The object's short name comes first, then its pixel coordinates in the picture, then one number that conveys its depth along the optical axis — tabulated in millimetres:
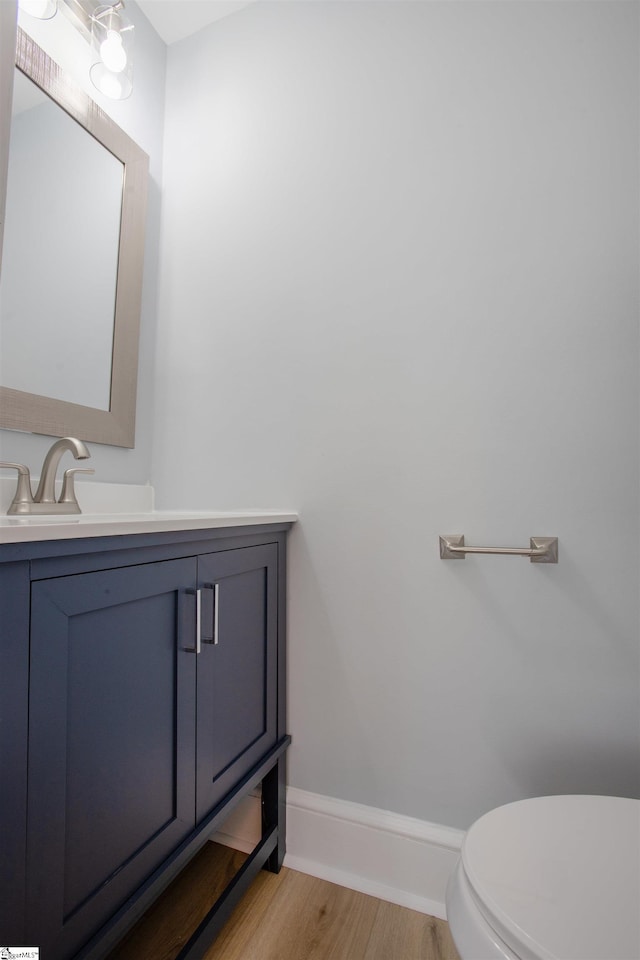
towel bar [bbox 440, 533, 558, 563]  1061
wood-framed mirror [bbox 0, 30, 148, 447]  1112
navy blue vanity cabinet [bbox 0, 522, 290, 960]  581
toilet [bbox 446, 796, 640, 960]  555
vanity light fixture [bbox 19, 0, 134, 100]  1242
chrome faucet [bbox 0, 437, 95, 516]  1011
